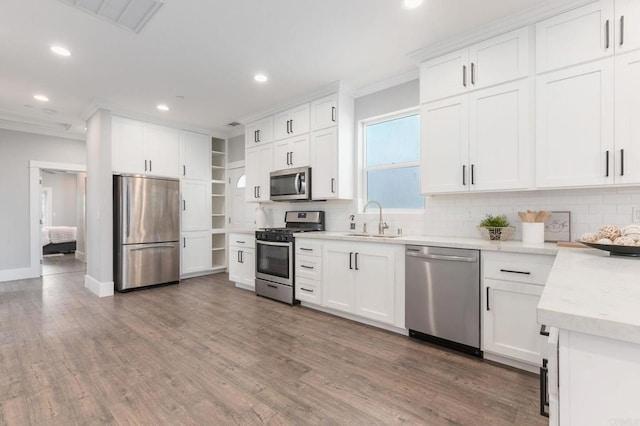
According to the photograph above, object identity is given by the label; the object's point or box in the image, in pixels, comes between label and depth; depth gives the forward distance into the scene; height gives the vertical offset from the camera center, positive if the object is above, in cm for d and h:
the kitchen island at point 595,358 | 66 -33
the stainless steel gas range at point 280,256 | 396 -62
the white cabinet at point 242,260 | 466 -78
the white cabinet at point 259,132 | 471 +127
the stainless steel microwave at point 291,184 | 413 +37
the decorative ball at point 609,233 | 167 -12
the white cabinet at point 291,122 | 420 +127
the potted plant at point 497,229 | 259 -16
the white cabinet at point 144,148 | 473 +104
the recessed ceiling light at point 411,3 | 228 +157
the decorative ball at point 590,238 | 171 -16
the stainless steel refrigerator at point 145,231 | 462 -32
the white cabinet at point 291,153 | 420 +84
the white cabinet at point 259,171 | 473 +63
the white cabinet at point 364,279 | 295 -72
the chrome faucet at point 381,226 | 354 -18
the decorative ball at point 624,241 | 150 -16
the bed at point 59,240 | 835 -80
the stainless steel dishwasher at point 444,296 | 245 -73
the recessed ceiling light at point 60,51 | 291 +156
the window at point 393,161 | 355 +61
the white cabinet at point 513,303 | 218 -69
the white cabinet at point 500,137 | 246 +62
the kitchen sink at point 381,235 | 339 -28
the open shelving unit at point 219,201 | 628 +21
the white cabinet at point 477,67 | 248 +127
